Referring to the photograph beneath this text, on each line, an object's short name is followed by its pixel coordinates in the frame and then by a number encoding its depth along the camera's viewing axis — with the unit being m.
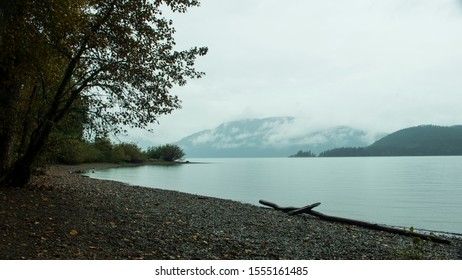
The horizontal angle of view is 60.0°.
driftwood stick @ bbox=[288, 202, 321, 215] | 22.62
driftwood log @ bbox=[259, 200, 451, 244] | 17.16
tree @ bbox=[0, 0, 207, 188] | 13.57
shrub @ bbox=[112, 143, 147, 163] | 113.90
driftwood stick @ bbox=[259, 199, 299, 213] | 23.92
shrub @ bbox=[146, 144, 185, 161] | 143.54
